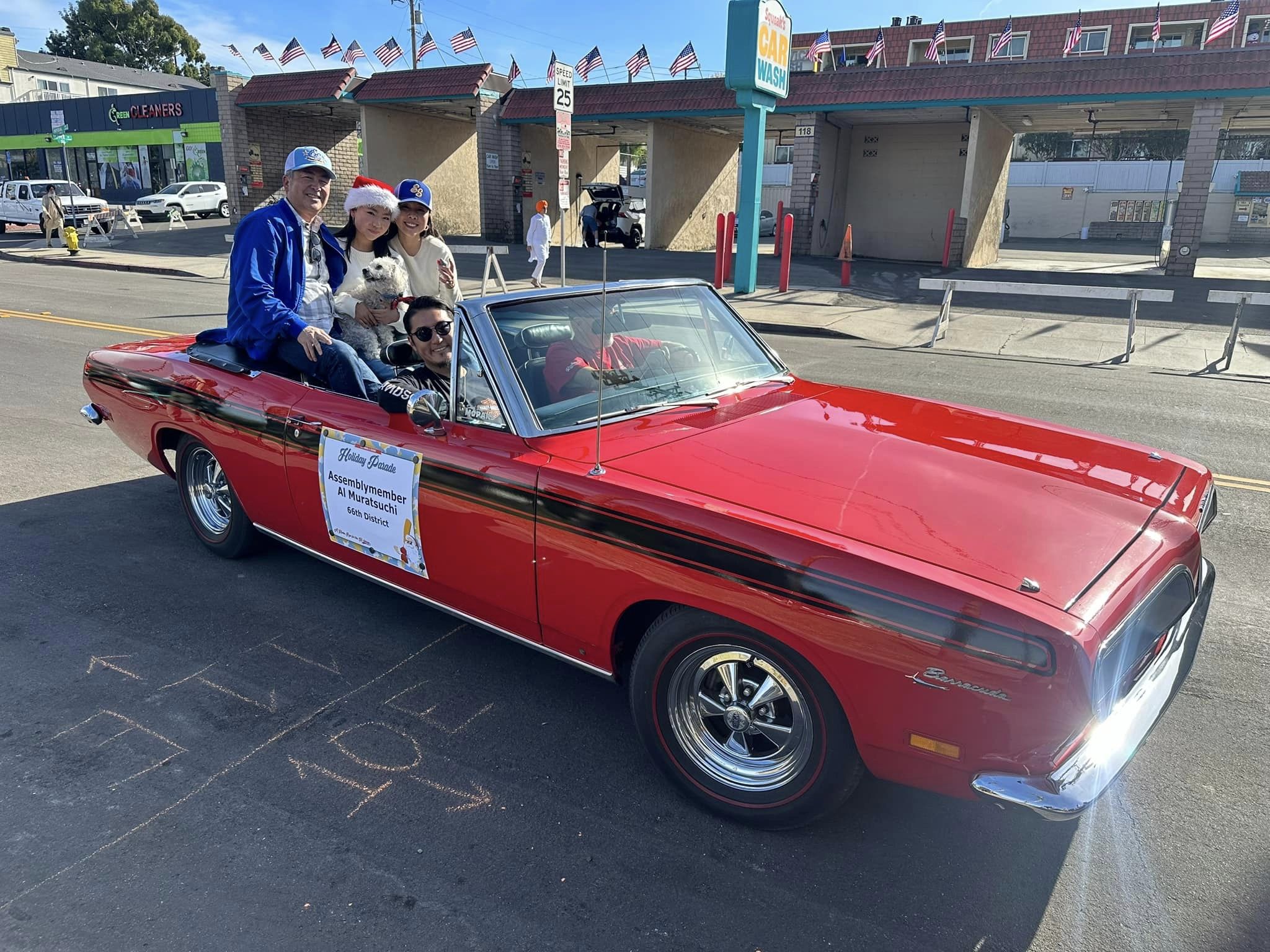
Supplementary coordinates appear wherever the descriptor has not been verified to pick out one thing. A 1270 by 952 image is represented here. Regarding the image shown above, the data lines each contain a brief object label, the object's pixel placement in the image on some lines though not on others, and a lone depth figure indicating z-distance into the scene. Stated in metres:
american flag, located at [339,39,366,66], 29.31
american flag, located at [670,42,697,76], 25.30
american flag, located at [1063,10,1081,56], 22.22
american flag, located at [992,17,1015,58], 23.42
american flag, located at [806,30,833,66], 22.50
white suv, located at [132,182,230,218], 37.31
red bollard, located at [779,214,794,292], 17.32
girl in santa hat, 4.77
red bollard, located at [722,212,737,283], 18.53
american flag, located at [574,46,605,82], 26.12
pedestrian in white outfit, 18.97
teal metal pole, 15.84
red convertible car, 2.23
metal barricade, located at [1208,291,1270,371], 10.72
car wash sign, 14.57
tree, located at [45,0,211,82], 74.62
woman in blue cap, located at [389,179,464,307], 4.96
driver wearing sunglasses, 3.84
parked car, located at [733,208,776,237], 40.09
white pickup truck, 33.12
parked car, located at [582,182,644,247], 28.81
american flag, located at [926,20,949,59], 23.22
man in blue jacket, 4.02
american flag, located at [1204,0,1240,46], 19.52
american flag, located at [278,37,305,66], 30.16
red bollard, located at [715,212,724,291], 17.36
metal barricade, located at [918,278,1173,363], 11.20
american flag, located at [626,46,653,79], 25.56
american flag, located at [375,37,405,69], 29.28
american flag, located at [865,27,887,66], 24.34
